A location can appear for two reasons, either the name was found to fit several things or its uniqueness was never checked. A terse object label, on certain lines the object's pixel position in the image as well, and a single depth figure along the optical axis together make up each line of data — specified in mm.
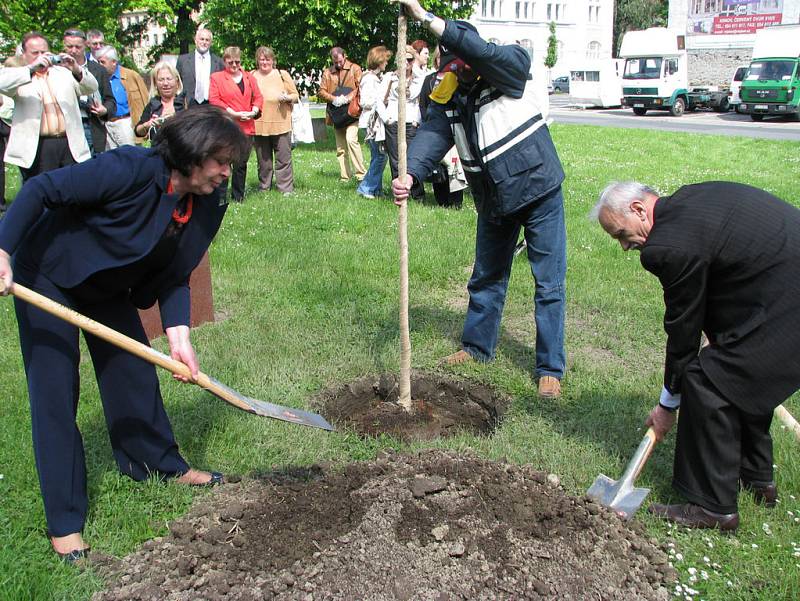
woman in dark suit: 2828
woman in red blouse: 9586
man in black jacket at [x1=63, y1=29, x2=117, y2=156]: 7953
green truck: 25797
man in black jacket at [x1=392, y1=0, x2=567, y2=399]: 4266
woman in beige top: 10406
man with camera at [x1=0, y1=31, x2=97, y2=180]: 6915
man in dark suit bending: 3018
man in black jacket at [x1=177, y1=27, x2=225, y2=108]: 10117
